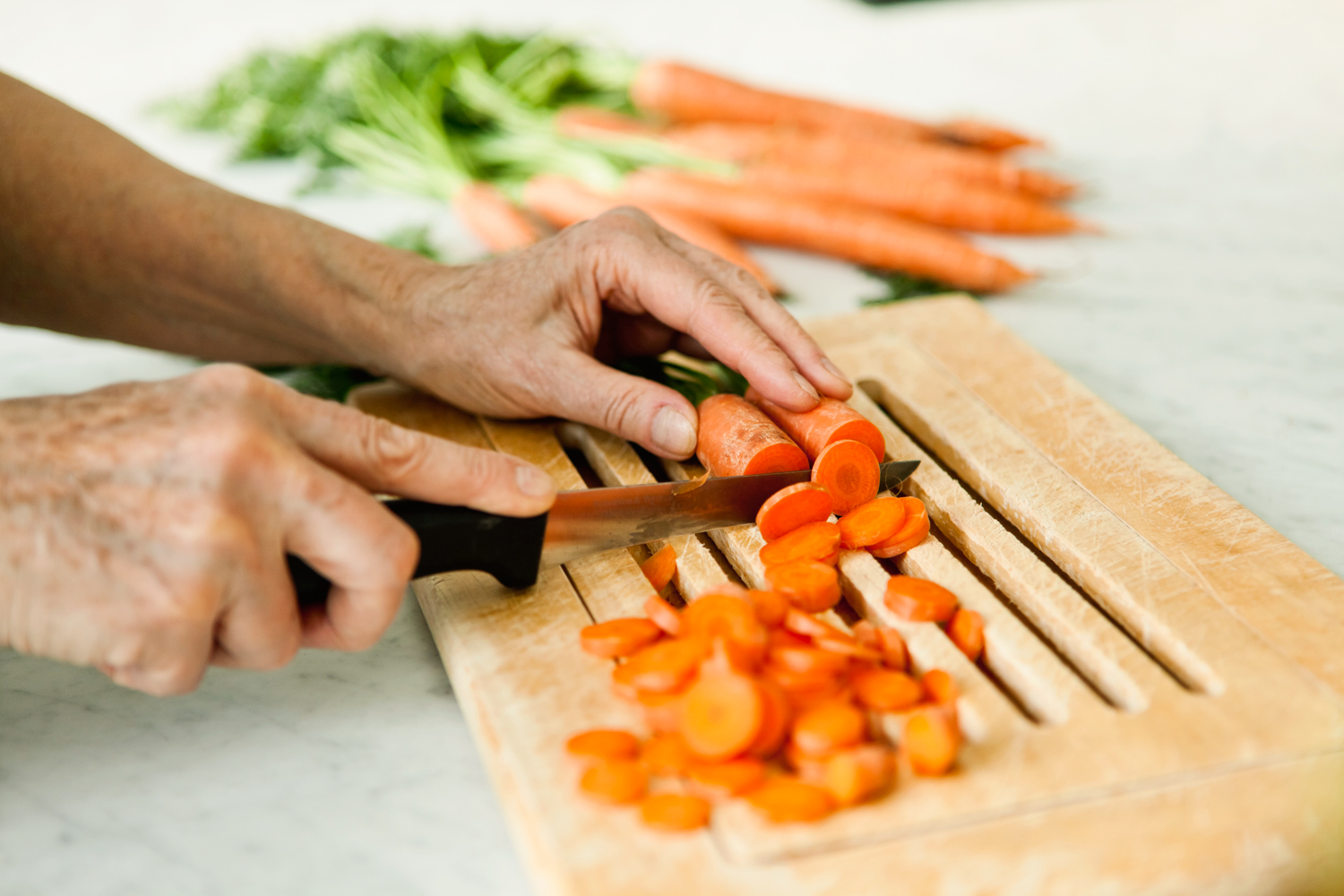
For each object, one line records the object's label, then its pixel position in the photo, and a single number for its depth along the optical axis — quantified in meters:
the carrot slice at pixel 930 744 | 0.57
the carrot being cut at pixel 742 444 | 0.67
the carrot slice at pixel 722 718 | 0.57
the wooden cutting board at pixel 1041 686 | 0.56
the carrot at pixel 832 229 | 0.88
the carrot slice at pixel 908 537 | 0.65
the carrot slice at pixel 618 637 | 0.61
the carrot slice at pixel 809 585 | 0.63
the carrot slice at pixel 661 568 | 0.65
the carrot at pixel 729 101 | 1.05
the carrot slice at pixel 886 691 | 0.59
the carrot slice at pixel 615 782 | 0.57
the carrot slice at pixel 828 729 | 0.58
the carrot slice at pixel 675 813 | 0.57
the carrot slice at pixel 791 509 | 0.65
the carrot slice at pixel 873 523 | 0.65
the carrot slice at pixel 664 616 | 0.62
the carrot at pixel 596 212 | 0.91
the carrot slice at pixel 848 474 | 0.66
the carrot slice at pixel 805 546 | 0.64
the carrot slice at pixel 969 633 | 0.62
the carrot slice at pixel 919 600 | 0.62
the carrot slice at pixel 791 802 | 0.57
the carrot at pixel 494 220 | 0.91
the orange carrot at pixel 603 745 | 0.58
